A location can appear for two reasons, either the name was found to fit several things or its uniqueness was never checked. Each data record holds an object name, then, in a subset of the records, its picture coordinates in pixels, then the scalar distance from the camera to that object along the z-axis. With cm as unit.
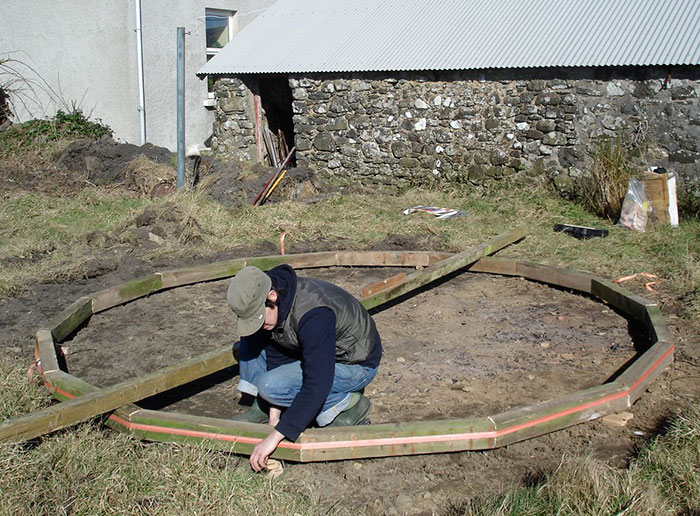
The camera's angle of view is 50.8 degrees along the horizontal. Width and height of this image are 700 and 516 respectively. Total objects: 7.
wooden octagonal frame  376
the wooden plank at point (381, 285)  608
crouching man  357
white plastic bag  848
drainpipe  1359
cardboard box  859
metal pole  977
